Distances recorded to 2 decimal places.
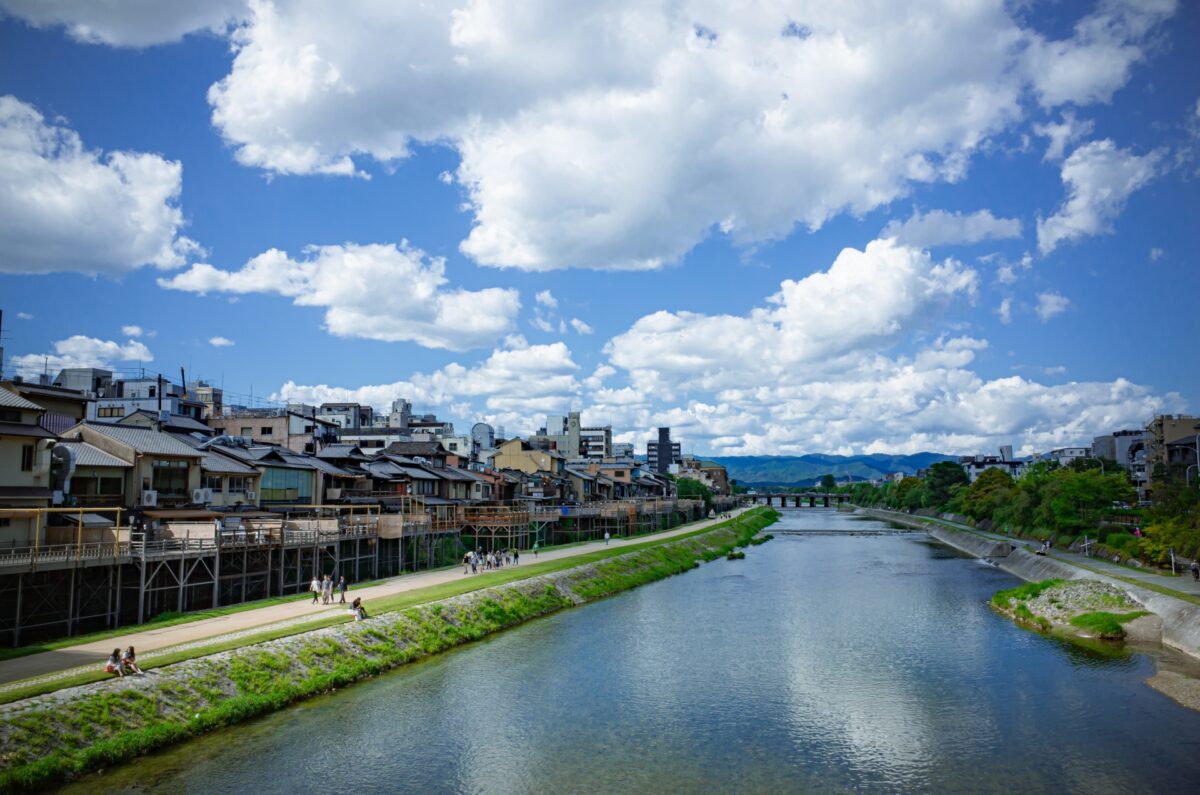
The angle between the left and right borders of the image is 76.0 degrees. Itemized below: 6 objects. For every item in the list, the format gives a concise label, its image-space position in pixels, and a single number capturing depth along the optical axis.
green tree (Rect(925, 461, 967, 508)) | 154.75
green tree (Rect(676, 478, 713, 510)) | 170.88
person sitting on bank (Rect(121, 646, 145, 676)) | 24.52
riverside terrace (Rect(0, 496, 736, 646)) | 30.00
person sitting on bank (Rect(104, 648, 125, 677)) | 24.27
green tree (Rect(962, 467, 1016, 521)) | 103.31
